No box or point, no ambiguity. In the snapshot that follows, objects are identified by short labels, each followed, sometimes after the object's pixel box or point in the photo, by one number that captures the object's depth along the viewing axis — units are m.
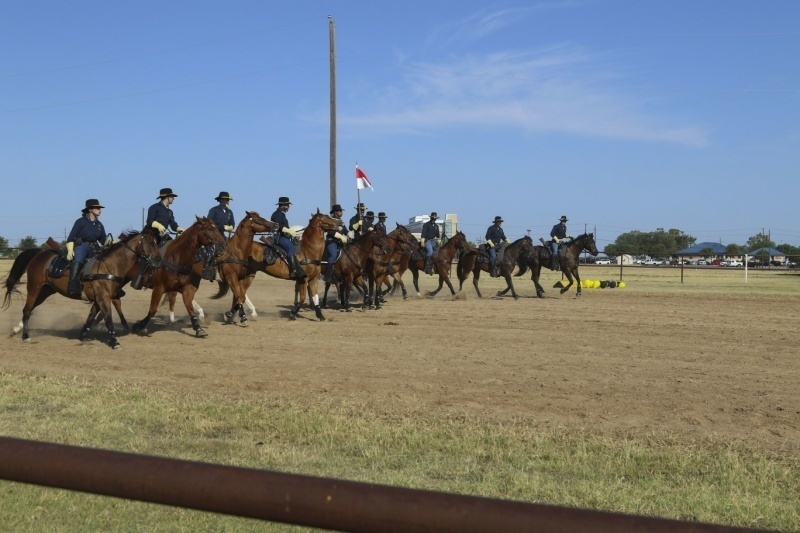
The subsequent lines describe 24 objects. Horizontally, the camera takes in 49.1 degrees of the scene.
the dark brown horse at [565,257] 31.44
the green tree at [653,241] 144.25
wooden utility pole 31.93
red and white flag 34.22
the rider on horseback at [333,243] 23.67
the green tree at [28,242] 61.63
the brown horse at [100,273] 16.16
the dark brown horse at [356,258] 24.03
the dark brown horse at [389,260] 25.25
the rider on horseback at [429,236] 30.19
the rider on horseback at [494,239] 30.80
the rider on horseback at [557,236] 31.81
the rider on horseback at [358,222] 26.23
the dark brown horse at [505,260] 30.88
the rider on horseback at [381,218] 29.35
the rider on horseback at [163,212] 18.12
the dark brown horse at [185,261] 17.28
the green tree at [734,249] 151.12
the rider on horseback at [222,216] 20.20
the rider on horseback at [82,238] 16.20
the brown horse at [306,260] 21.12
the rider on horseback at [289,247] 21.19
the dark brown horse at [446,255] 29.77
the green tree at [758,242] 139.50
